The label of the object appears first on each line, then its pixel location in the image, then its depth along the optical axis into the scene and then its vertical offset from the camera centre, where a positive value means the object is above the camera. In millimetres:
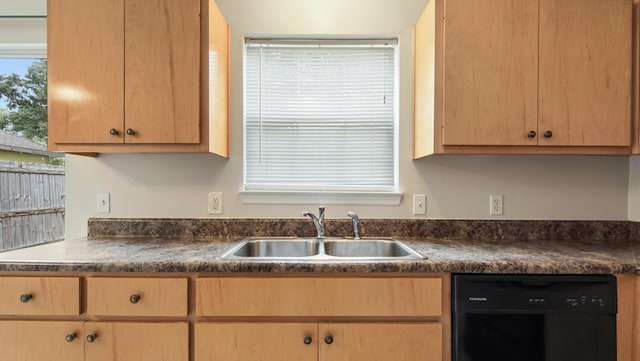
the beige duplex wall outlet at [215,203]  1785 -135
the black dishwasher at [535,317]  1151 -518
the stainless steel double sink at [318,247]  1674 -370
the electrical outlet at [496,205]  1778 -142
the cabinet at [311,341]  1164 -616
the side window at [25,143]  1815 +226
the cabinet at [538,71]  1429 +516
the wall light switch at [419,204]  1785 -138
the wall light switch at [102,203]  1788 -137
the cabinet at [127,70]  1440 +521
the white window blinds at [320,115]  1836 +394
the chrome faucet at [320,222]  1688 -232
